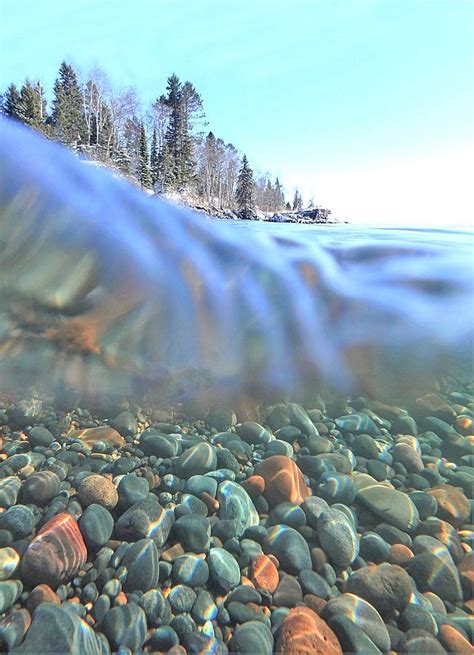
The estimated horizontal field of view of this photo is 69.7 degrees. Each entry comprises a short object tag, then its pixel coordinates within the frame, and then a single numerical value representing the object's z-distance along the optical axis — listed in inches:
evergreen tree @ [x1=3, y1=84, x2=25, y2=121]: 708.6
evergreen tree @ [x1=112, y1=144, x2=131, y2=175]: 682.2
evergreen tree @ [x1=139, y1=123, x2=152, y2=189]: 677.3
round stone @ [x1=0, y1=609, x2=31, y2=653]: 25.7
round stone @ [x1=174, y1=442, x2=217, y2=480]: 42.7
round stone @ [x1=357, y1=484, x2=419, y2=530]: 40.9
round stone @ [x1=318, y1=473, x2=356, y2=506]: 43.0
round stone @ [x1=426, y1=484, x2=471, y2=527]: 42.9
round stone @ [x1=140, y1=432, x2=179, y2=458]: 44.9
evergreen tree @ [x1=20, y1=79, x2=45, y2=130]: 767.6
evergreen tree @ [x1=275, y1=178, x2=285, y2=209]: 1097.4
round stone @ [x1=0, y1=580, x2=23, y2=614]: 28.0
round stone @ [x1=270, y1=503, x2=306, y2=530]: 38.8
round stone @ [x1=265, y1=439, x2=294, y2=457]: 47.8
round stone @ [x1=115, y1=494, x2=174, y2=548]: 34.4
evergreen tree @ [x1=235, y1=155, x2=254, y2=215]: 766.0
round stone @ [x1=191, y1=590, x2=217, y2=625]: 28.8
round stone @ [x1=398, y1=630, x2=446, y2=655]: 28.4
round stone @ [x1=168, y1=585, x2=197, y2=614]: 29.1
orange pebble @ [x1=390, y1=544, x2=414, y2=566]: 36.4
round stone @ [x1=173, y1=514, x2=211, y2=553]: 34.6
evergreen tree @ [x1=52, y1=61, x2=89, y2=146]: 860.7
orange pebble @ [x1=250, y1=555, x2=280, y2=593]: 32.3
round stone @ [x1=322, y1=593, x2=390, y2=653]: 29.3
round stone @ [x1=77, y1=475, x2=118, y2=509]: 37.2
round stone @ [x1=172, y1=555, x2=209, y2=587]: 31.3
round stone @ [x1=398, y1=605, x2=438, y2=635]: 30.3
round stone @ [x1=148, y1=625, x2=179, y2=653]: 26.7
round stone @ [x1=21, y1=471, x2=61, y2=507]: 36.9
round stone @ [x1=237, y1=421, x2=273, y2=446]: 49.7
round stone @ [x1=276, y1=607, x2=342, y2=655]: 27.2
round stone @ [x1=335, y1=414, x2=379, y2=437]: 56.2
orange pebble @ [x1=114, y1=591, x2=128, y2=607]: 28.8
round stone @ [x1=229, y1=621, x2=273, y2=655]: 26.9
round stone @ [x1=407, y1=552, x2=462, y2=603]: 34.3
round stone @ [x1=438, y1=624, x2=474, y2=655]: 29.1
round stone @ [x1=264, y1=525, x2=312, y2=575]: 34.2
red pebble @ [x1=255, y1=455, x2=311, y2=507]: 41.4
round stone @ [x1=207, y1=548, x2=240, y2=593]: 31.8
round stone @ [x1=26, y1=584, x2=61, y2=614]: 28.3
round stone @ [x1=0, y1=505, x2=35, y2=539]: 33.4
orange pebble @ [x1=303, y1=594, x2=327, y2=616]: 30.6
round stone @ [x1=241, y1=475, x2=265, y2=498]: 41.4
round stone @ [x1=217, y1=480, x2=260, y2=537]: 38.2
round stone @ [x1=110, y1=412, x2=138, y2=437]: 48.4
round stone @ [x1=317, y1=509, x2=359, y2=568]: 35.9
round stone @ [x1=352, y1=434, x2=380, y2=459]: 51.6
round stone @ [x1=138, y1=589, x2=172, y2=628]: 28.0
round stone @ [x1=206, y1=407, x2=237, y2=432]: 51.8
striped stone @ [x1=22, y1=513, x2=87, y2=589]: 30.0
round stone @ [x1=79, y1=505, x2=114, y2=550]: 33.3
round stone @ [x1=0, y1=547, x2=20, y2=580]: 30.2
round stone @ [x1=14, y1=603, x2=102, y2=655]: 25.1
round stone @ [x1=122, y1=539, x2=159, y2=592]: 30.2
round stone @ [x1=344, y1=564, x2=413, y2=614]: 32.1
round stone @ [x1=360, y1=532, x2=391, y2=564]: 36.7
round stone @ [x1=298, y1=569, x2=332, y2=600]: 32.1
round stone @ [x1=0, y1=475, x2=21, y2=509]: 36.2
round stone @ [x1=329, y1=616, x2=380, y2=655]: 27.8
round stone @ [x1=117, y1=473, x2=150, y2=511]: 37.9
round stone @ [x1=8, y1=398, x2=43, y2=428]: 46.9
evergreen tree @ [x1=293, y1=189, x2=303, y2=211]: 1293.7
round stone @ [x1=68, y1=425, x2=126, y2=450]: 46.2
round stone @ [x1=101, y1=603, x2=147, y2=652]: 26.5
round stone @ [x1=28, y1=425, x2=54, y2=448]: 44.8
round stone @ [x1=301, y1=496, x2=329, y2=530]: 38.9
